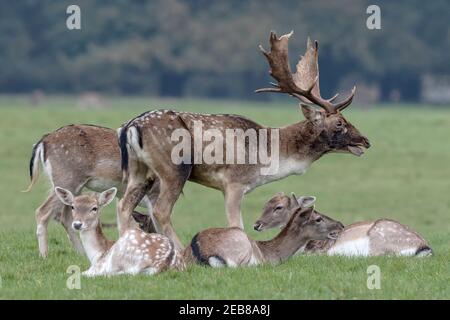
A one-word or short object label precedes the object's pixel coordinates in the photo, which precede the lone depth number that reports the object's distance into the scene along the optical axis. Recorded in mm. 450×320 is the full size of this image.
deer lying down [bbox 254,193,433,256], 10156
